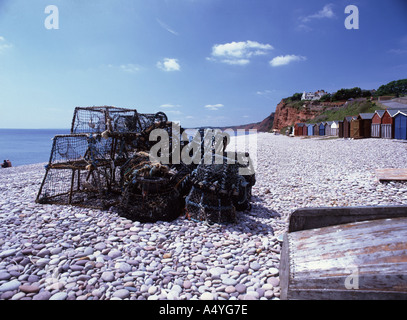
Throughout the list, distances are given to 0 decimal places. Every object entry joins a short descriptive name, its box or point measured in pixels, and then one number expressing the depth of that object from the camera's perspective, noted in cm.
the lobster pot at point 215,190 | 480
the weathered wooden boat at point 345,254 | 218
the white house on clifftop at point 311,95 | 10138
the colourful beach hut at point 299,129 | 5200
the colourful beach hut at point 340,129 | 3406
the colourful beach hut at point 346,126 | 3198
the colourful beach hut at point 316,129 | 4609
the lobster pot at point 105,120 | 616
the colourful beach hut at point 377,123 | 2612
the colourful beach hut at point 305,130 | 5058
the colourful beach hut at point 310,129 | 4822
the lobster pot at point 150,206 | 485
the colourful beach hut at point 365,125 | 2825
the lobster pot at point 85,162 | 550
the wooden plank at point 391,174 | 748
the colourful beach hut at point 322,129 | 4406
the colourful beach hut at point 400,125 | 2292
